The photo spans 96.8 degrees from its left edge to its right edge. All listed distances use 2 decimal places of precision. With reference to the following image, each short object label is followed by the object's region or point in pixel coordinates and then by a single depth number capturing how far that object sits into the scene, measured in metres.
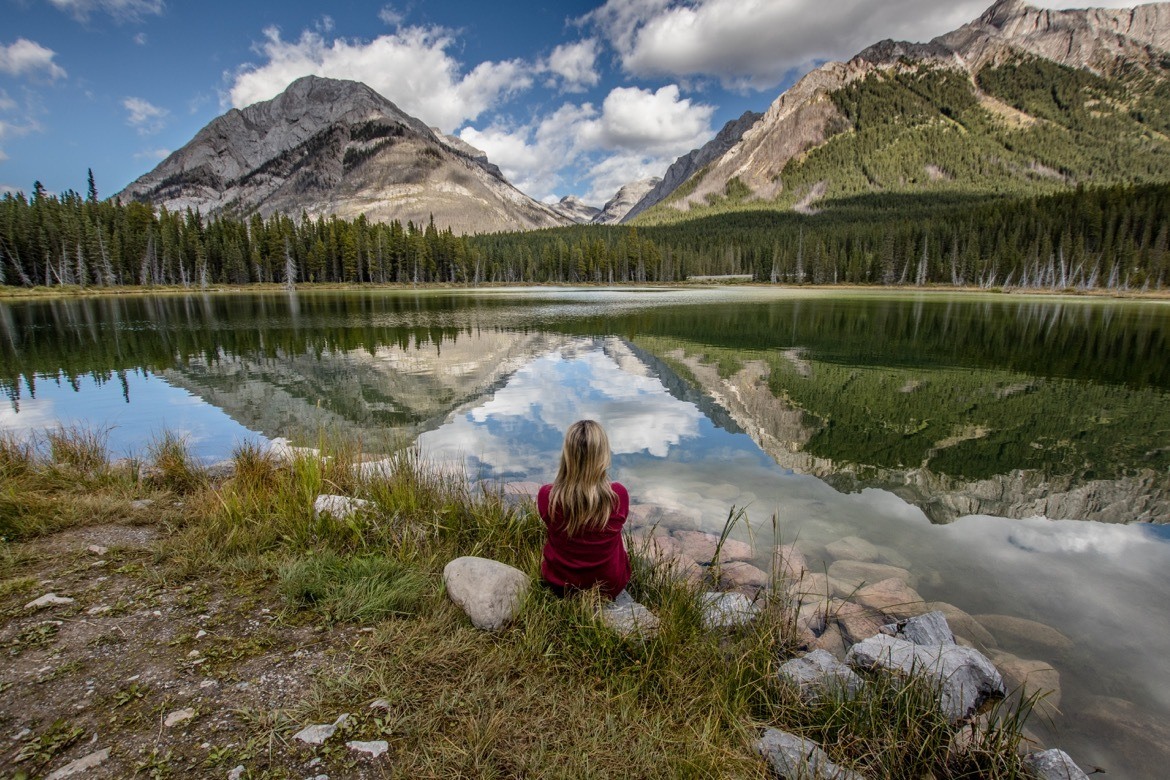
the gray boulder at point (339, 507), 6.32
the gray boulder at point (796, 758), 3.39
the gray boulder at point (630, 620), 4.45
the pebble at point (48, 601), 4.55
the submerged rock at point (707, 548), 7.55
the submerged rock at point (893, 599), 6.34
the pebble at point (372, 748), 3.24
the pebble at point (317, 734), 3.30
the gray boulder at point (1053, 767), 3.60
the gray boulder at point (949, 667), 4.35
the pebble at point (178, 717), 3.34
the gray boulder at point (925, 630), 5.32
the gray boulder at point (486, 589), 4.60
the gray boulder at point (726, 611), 5.02
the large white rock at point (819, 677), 4.23
